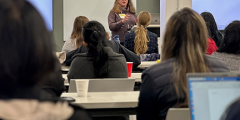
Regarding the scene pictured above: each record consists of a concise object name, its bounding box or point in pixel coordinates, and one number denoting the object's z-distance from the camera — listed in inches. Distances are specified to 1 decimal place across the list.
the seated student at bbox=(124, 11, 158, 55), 356.6
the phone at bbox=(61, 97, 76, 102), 127.8
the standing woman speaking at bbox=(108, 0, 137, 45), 420.9
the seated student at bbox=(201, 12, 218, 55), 280.9
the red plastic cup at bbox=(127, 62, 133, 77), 216.2
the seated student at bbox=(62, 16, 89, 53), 297.9
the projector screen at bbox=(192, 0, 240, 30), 422.5
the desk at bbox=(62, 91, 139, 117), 125.1
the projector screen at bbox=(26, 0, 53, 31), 532.3
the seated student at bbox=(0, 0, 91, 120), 53.3
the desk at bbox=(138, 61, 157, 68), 274.4
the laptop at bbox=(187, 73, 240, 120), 79.6
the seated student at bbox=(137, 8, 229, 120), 105.6
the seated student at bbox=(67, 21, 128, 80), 186.3
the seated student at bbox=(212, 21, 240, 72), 180.3
